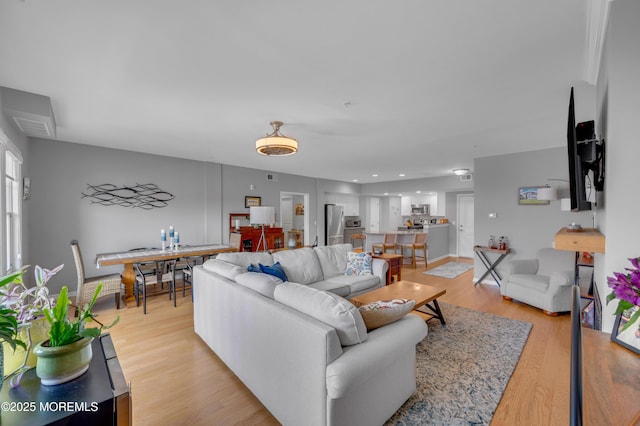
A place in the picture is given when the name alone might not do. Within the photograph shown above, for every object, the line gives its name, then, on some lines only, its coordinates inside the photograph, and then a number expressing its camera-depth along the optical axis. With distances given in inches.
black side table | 37.6
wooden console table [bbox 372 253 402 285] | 177.2
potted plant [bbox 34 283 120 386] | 42.6
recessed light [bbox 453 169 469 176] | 255.7
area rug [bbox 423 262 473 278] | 240.7
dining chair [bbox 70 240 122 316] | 137.2
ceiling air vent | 114.7
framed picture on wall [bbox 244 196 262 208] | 269.4
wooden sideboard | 245.4
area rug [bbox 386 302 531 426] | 74.0
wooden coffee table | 113.6
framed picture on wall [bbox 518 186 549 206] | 186.0
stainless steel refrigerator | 355.9
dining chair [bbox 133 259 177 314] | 153.0
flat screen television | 63.7
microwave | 378.3
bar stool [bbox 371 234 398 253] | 276.4
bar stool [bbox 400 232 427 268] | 272.1
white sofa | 57.3
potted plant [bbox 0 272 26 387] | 35.3
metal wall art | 187.8
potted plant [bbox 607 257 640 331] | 32.8
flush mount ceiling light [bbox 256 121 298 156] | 124.2
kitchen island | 287.6
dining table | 155.1
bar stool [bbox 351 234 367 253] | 322.0
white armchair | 140.9
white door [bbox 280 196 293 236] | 375.8
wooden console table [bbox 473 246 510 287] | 196.9
